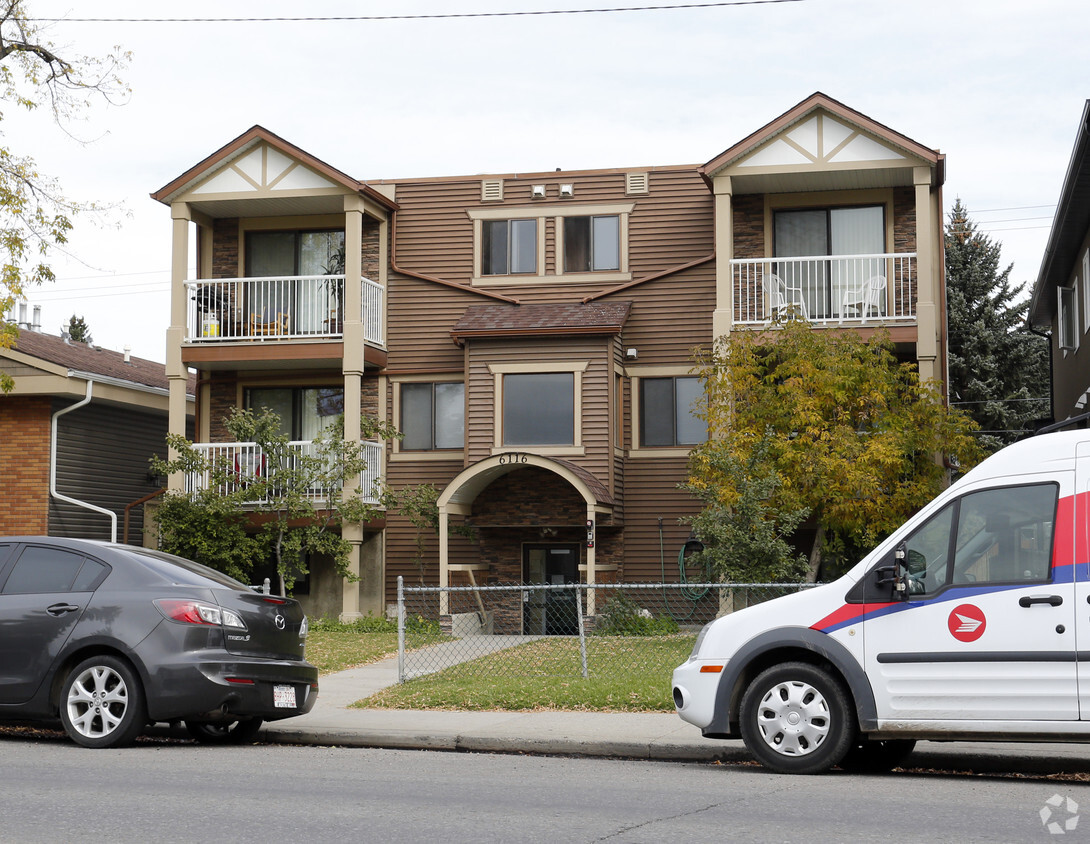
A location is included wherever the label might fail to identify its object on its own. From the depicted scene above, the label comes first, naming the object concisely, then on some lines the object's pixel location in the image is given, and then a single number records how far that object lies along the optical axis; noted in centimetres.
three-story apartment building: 2155
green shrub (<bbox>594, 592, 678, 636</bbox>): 1992
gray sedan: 927
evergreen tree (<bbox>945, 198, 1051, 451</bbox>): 3884
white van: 782
